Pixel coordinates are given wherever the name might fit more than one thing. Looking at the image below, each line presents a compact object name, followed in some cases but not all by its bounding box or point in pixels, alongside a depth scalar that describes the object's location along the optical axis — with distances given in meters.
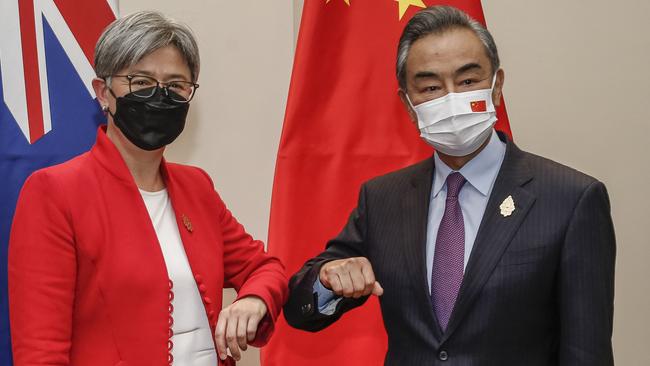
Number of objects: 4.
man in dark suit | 2.73
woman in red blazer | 2.66
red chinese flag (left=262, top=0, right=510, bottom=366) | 3.39
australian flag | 3.06
